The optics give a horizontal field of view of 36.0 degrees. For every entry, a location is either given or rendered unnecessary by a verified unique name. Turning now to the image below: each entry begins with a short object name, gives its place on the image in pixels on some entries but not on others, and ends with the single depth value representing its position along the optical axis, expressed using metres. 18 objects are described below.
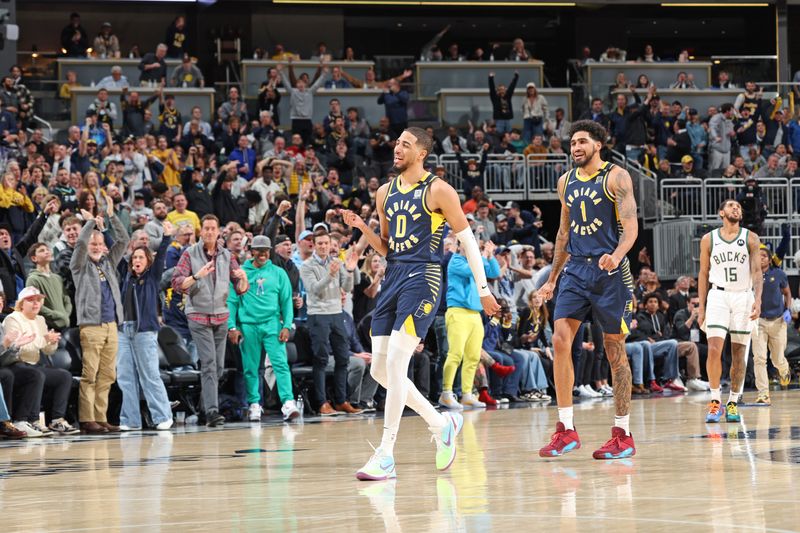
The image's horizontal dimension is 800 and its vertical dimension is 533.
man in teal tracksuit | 14.11
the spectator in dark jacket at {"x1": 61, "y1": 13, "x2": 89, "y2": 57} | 27.42
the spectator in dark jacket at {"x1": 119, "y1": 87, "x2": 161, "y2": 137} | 22.80
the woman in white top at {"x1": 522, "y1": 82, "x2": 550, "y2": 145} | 26.84
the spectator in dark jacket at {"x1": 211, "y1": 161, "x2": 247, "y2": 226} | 18.88
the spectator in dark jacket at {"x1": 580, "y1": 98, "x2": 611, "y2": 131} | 26.80
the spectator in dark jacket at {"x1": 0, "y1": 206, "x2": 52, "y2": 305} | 14.07
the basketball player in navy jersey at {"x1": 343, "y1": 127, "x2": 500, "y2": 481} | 7.91
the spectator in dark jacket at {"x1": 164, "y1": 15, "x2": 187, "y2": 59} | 27.73
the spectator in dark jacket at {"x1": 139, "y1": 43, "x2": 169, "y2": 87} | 25.62
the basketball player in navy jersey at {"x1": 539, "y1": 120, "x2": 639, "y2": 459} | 8.74
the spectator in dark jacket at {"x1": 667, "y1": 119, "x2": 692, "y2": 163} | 26.83
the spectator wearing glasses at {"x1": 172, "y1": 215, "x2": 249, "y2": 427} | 13.58
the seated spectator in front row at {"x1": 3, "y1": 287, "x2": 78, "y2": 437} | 12.45
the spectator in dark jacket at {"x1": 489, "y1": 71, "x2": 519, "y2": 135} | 26.94
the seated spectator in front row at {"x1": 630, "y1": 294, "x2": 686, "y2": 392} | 18.92
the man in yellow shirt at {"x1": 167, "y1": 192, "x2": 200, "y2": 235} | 16.92
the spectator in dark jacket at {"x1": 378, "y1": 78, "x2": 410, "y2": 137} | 26.08
